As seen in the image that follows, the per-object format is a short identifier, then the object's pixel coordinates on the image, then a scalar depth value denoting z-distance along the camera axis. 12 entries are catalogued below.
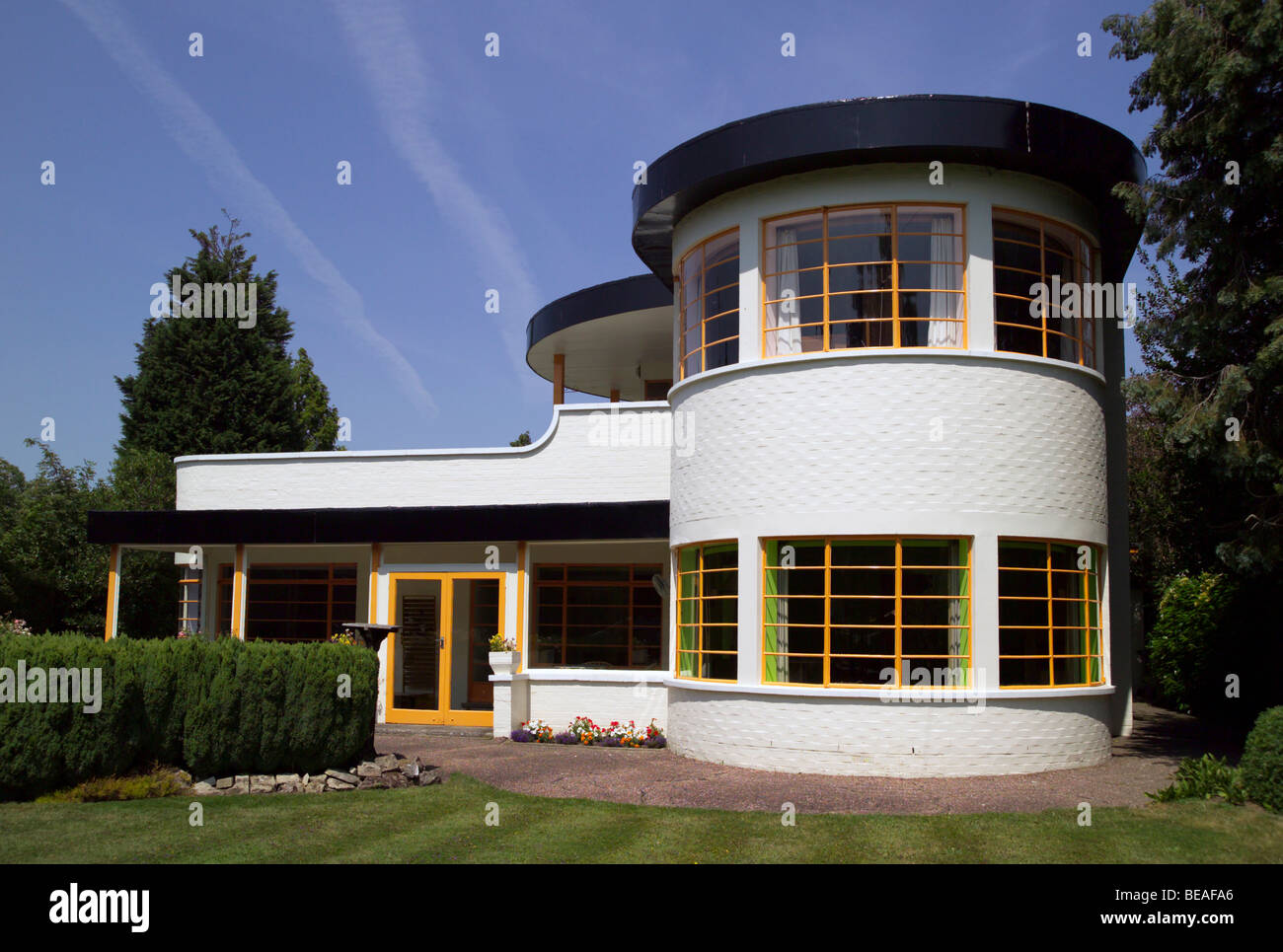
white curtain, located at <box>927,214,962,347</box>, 13.55
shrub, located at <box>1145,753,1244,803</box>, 10.61
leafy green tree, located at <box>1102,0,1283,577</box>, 11.64
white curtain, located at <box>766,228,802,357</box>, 13.98
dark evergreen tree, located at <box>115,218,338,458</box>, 35.66
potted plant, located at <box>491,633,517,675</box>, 16.25
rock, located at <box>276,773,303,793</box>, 11.87
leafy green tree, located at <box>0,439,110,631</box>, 24.88
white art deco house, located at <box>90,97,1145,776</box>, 13.09
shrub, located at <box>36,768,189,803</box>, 10.92
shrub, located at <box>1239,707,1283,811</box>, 9.98
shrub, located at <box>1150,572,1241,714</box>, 18.09
